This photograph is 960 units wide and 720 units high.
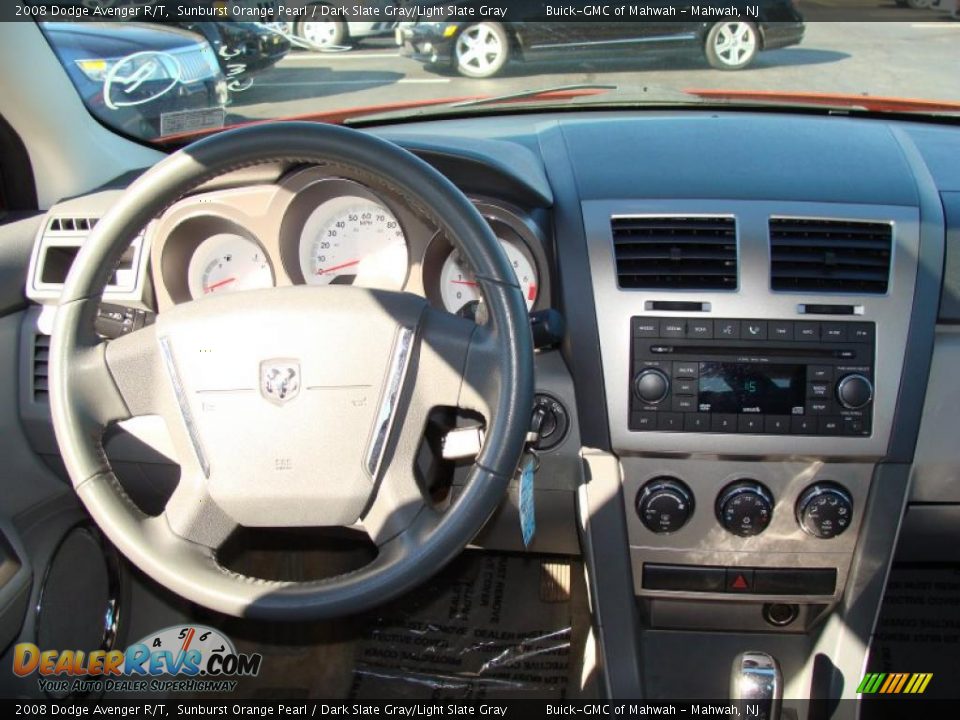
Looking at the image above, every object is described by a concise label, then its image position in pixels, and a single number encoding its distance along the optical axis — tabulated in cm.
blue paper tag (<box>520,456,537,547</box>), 180
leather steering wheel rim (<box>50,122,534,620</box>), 154
